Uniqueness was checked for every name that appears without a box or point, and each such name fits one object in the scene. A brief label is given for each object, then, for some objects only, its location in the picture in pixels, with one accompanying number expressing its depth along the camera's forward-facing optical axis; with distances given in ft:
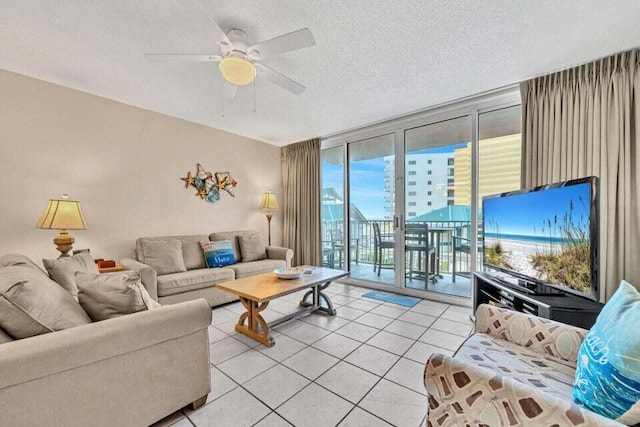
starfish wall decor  12.21
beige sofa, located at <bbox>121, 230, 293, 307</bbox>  8.67
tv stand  5.02
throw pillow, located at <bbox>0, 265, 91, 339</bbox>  3.40
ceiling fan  5.36
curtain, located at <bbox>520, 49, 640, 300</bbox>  6.68
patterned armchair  2.36
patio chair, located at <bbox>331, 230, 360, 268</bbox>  14.35
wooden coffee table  7.03
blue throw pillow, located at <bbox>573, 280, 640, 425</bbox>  2.24
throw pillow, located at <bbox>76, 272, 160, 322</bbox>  4.19
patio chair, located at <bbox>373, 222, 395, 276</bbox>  13.15
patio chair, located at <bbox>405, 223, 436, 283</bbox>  11.78
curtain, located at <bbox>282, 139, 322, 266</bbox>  14.47
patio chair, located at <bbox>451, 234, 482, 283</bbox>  10.36
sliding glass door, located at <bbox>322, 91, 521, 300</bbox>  9.78
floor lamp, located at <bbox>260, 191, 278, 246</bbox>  14.19
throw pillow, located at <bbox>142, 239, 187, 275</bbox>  9.64
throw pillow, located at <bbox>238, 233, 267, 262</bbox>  12.57
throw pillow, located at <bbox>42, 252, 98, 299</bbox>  5.61
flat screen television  4.82
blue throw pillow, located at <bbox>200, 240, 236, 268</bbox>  11.10
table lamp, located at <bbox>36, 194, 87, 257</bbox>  7.32
